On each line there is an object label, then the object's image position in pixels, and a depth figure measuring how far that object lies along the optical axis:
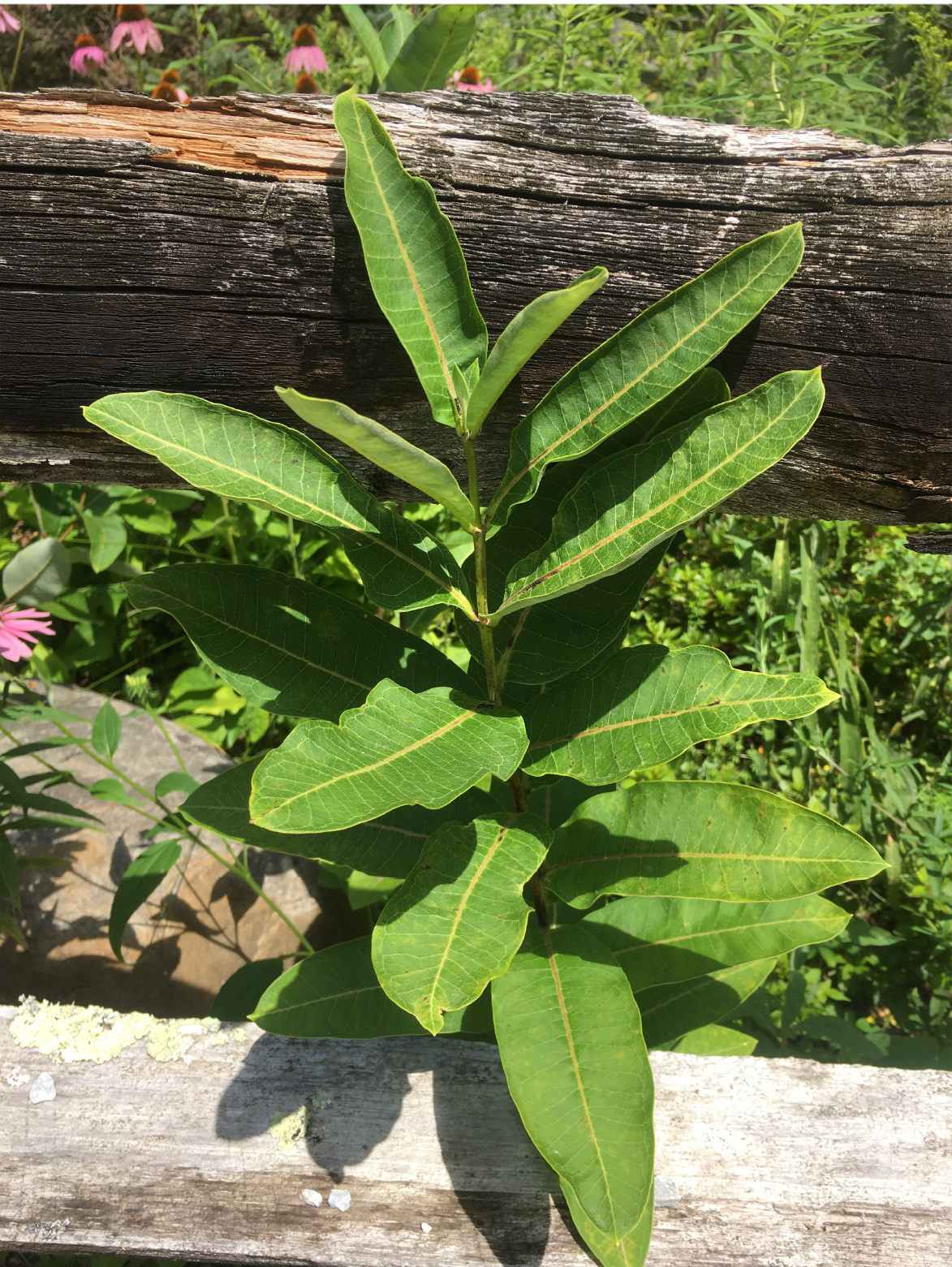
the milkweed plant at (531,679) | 0.45
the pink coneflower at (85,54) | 1.19
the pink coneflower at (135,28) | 1.20
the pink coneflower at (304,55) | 1.25
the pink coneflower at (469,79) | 0.97
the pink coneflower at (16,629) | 0.69
